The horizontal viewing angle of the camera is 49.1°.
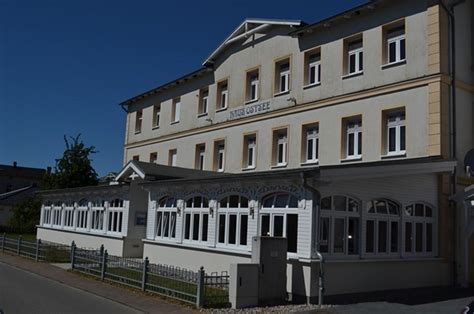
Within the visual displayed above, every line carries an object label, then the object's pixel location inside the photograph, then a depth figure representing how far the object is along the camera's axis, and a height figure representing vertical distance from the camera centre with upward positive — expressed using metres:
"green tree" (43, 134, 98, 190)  42.28 +3.60
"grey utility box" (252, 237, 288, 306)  13.05 -1.09
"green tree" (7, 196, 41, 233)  46.78 -0.38
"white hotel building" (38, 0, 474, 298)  14.60 +2.77
